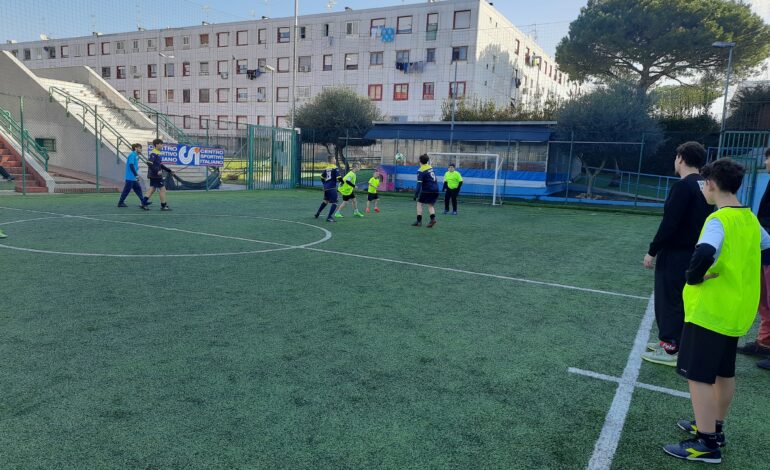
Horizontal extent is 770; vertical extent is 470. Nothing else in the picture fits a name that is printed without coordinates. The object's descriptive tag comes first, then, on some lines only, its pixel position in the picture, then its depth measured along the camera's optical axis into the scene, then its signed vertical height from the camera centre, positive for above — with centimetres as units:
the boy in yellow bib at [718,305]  299 -75
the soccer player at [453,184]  1730 -50
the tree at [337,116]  3603 +360
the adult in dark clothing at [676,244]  440 -60
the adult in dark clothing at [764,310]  498 -129
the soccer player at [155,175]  1470 -46
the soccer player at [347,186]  1468 -58
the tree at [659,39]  3591 +1019
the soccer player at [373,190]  1657 -76
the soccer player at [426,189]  1339 -53
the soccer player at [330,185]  1348 -52
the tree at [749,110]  2850 +418
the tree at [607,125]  2719 +270
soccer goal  2650 -15
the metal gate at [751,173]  1469 +22
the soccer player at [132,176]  1490 -54
